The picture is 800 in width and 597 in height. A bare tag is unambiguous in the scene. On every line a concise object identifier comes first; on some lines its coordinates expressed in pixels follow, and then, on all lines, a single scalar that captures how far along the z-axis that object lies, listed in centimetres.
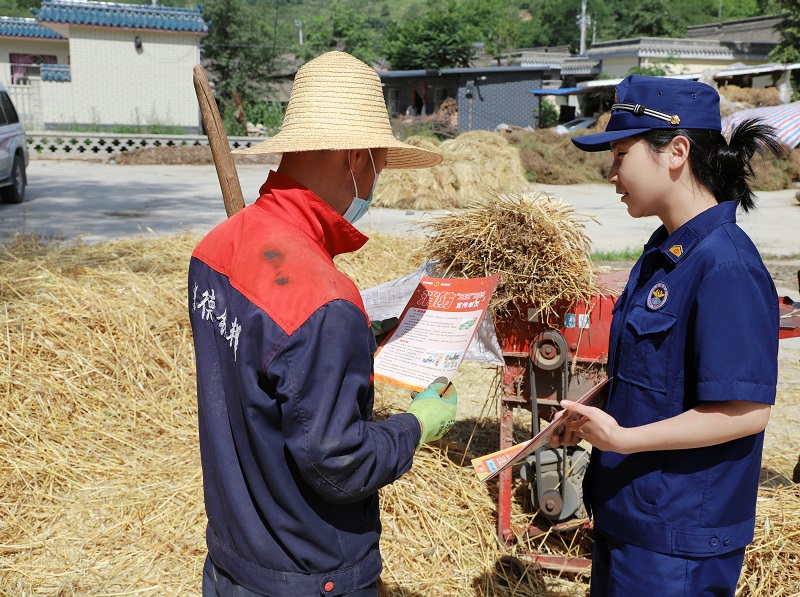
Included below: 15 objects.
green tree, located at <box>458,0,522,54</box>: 6794
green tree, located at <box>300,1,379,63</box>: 4662
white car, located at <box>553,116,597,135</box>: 2829
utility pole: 6320
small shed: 3170
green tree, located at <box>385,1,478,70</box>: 3688
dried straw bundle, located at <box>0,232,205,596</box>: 335
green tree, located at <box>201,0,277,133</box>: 3216
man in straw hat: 143
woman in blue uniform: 164
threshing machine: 315
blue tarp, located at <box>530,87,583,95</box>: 3206
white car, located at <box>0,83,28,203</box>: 1243
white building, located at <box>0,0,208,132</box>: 2586
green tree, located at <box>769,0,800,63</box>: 3378
